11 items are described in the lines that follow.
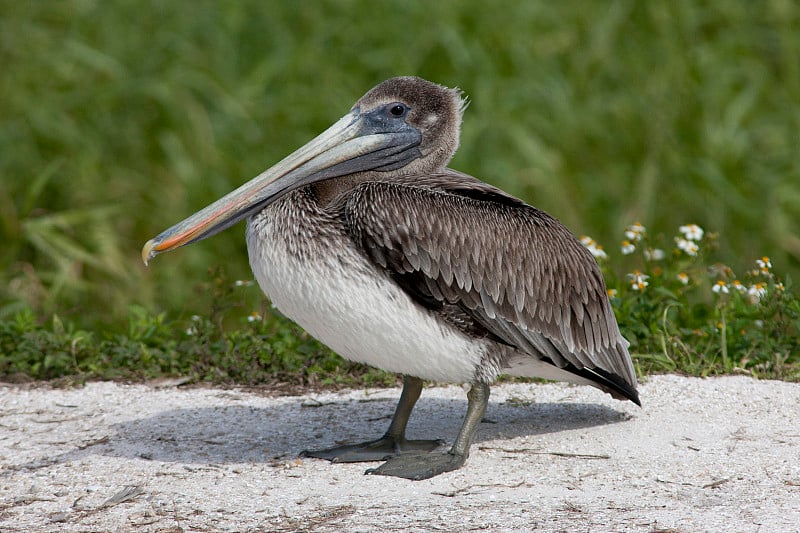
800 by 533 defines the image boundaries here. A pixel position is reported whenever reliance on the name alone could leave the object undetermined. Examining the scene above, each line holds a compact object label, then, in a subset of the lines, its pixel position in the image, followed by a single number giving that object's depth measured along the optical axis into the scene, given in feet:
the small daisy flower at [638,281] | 35.76
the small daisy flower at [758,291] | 35.19
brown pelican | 26.35
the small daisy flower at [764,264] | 35.22
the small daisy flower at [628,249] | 35.68
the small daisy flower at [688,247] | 36.40
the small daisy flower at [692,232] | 36.81
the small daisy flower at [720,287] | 35.50
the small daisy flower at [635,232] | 36.63
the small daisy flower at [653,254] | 36.73
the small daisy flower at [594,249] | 36.78
